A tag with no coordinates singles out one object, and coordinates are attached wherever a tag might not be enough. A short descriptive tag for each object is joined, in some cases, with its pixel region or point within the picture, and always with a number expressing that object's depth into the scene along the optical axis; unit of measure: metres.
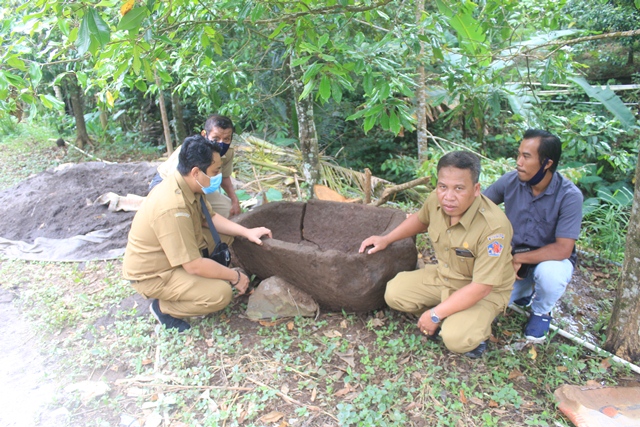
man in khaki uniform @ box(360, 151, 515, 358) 2.52
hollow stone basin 2.90
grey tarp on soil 4.46
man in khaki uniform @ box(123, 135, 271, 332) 2.73
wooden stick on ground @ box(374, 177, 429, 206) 4.46
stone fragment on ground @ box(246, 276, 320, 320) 3.14
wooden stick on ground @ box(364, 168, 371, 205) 4.59
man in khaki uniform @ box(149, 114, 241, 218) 3.54
